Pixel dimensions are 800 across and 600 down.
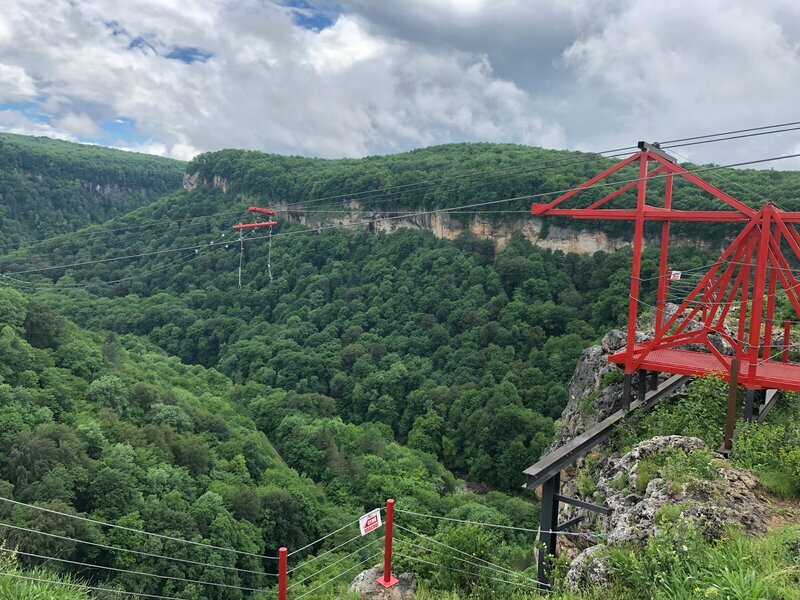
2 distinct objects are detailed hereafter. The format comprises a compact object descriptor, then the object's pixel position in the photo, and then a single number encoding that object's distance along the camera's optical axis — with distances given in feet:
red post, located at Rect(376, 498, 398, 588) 26.94
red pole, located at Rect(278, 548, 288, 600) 23.47
